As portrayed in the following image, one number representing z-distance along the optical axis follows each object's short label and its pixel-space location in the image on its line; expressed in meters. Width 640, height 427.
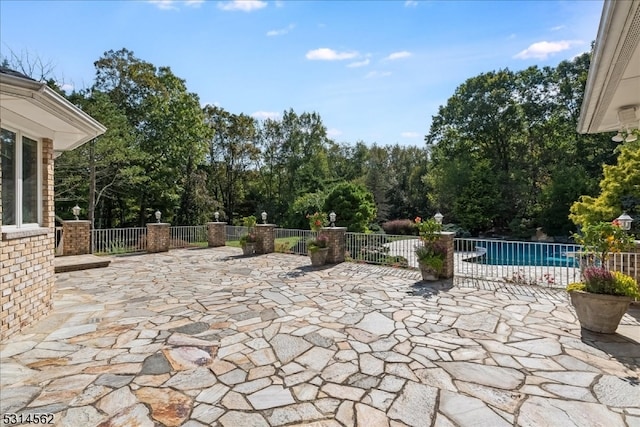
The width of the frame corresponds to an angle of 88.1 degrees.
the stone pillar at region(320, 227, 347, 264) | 9.43
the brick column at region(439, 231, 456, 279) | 7.23
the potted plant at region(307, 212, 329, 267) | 9.12
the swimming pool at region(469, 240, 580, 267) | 12.89
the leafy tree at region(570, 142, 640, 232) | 8.99
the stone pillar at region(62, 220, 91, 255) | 10.07
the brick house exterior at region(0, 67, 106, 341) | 3.75
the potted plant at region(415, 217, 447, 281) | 7.12
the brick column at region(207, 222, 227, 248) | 13.68
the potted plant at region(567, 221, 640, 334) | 4.00
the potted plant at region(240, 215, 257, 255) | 11.41
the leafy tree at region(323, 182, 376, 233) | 15.08
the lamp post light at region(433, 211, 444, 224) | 7.19
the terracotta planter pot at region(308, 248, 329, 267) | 9.10
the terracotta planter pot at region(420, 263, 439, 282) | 7.15
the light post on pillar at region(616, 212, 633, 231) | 4.82
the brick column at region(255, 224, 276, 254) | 11.64
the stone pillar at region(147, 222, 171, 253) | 12.10
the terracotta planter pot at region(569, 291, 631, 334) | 3.97
